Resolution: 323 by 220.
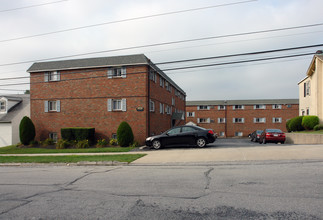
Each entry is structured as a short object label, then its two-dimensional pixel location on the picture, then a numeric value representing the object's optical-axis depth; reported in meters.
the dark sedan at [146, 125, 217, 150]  16.70
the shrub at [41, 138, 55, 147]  22.72
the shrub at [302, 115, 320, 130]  23.36
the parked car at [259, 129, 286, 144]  21.83
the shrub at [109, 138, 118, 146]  21.24
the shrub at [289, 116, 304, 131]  25.81
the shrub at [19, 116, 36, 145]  22.81
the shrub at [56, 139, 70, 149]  21.22
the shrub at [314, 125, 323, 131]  22.45
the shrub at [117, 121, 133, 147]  19.80
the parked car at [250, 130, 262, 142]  27.56
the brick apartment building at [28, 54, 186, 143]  21.31
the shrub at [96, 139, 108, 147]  21.23
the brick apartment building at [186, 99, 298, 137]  49.00
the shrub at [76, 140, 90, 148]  21.09
